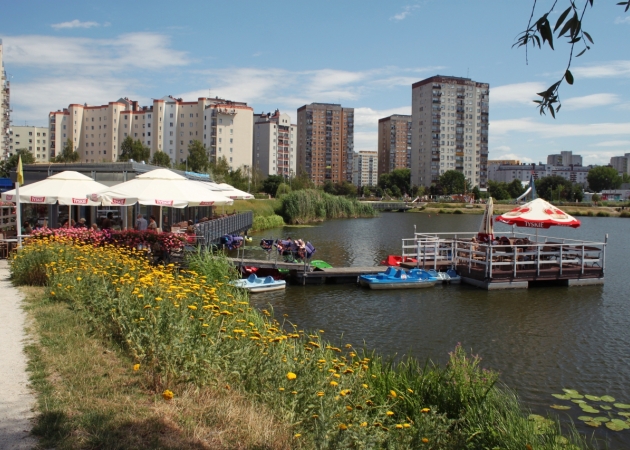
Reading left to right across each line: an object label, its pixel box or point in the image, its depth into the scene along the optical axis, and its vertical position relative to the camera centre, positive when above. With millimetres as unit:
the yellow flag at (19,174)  17128 +723
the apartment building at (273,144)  132000 +13477
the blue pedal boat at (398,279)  20328 -2768
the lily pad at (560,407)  9469 -3356
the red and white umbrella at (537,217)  21612 -464
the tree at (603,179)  183250 +8723
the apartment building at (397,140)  186875 +20762
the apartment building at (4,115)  91931 +14405
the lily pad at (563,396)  9991 -3372
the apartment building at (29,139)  153750 +15985
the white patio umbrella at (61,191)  18656 +253
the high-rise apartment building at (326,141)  168875 +18218
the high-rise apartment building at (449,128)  141750 +19151
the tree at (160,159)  82550 +5908
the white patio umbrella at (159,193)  18297 +241
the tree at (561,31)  3580 +1122
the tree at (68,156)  81438 +6252
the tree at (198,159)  70500 +5231
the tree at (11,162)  71375 +5048
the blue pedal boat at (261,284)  18766 -2773
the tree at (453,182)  133125 +5039
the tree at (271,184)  94438 +2883
